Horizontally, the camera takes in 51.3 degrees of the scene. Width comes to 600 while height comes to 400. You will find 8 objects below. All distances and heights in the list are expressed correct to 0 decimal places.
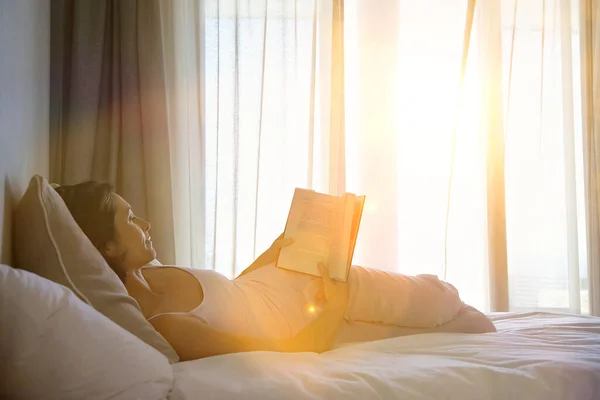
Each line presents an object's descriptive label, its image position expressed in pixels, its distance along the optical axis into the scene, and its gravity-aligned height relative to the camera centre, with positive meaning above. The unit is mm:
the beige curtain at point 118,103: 2764 +536
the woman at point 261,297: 1560 -210
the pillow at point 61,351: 930 -201
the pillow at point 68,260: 1312 -79
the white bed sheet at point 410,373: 1147 -311
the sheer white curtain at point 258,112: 2955 +520
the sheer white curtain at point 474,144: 3086 +368
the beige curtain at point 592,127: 3051 +432
